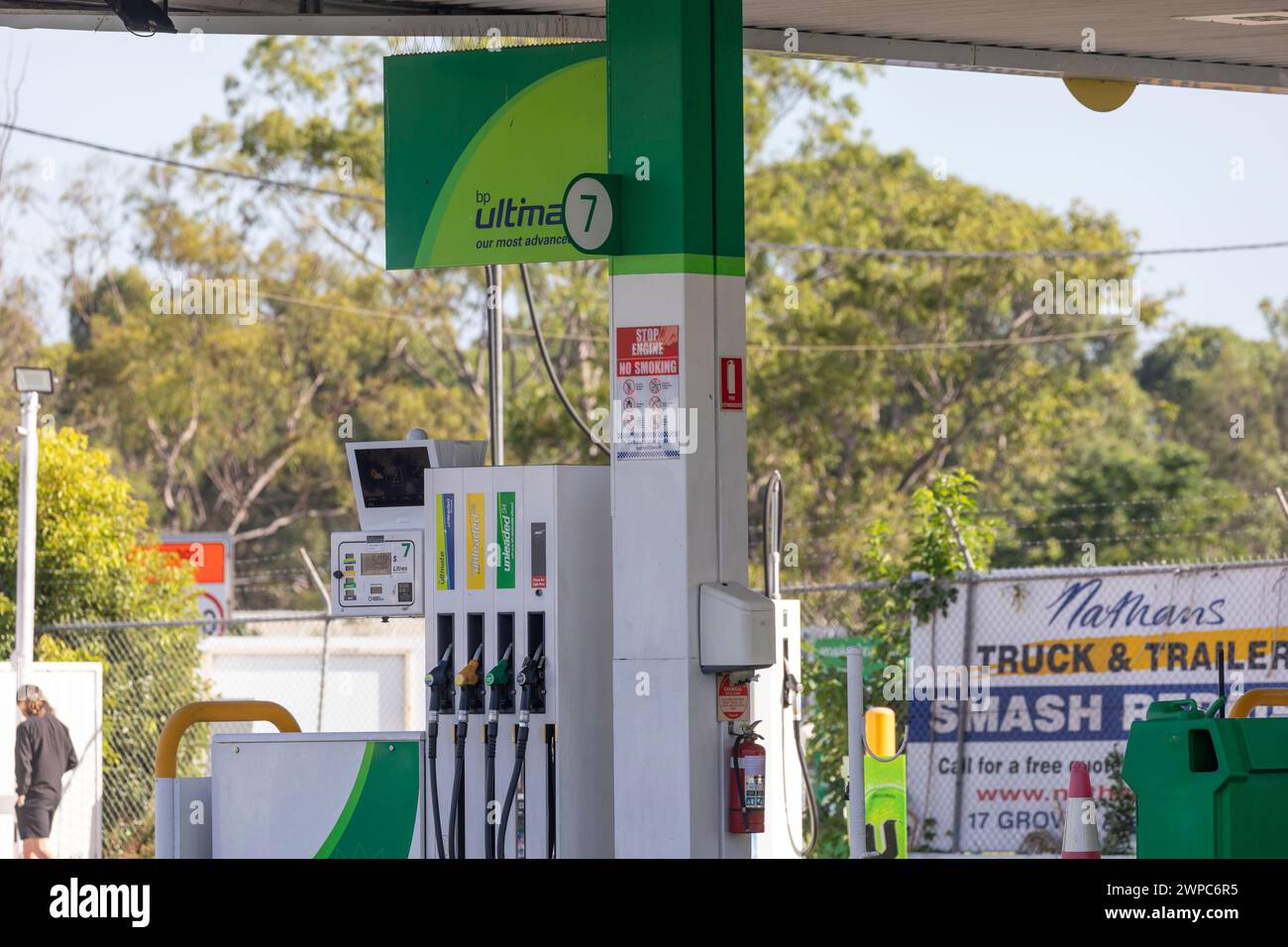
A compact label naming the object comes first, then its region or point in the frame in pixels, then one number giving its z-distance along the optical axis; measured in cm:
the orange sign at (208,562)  2583
